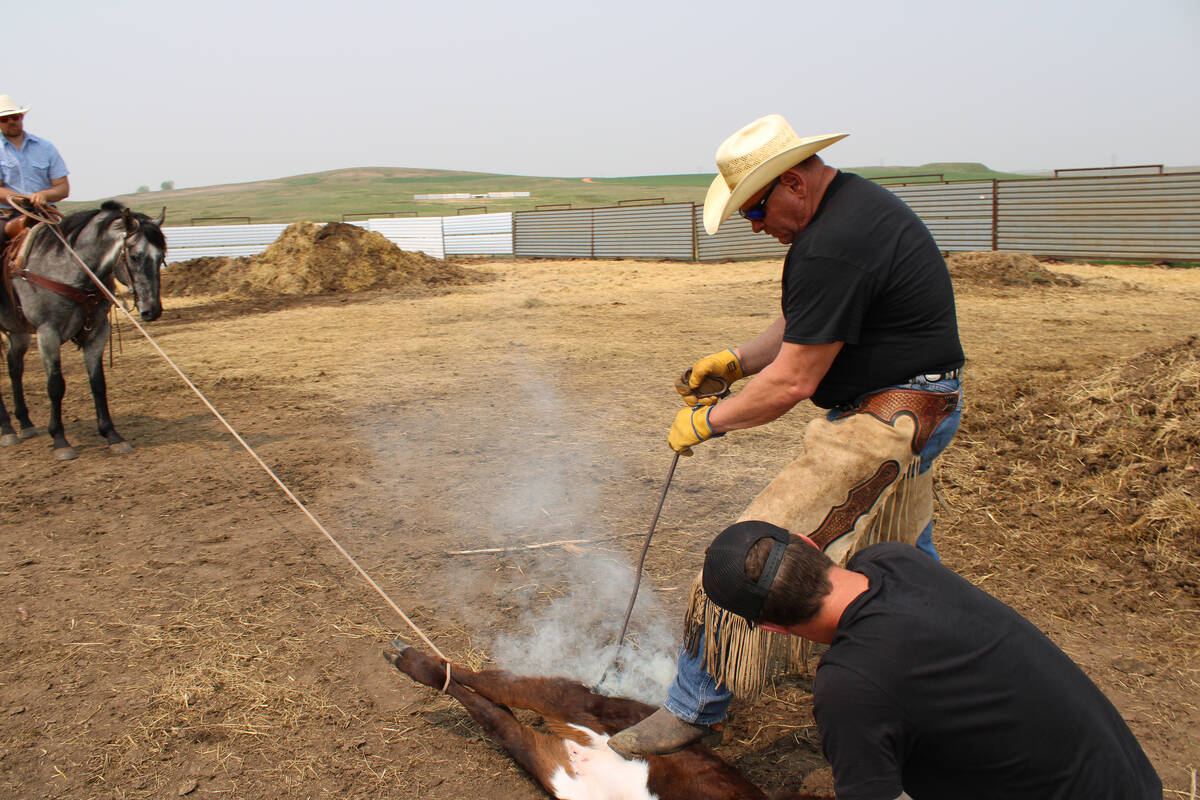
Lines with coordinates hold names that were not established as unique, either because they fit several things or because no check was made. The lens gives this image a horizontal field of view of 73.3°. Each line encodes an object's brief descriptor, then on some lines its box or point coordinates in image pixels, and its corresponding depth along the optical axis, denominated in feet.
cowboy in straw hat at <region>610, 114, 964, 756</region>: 8.17
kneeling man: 5.40
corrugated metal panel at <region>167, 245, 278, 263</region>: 82.53
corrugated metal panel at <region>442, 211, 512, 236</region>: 93.61
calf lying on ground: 8.59
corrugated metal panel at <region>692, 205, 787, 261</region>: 75.10
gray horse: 20.86
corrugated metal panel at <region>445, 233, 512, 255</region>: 93.15
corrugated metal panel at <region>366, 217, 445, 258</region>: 95.50
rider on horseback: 21.35
